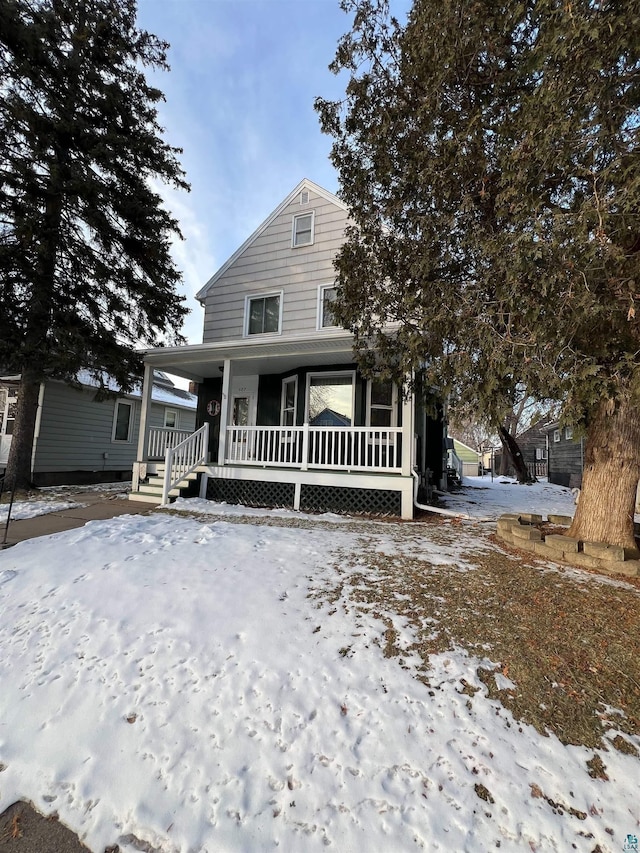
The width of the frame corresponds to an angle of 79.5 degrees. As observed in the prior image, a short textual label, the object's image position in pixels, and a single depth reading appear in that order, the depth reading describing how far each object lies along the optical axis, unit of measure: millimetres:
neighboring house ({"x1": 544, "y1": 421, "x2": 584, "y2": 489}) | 17234
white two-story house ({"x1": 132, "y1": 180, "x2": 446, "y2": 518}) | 7898
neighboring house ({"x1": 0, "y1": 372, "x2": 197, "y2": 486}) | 11922
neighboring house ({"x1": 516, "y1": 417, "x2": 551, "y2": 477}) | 28156
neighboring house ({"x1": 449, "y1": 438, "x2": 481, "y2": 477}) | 30000
